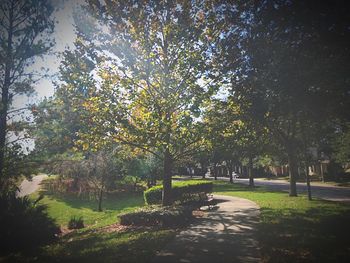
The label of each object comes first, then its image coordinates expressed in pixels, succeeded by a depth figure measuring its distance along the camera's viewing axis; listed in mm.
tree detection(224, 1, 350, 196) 8820
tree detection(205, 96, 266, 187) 14055
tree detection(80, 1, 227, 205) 12344
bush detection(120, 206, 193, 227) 12312
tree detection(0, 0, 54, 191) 13984
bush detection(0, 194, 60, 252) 9758
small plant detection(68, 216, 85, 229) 15594
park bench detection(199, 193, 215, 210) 18178
